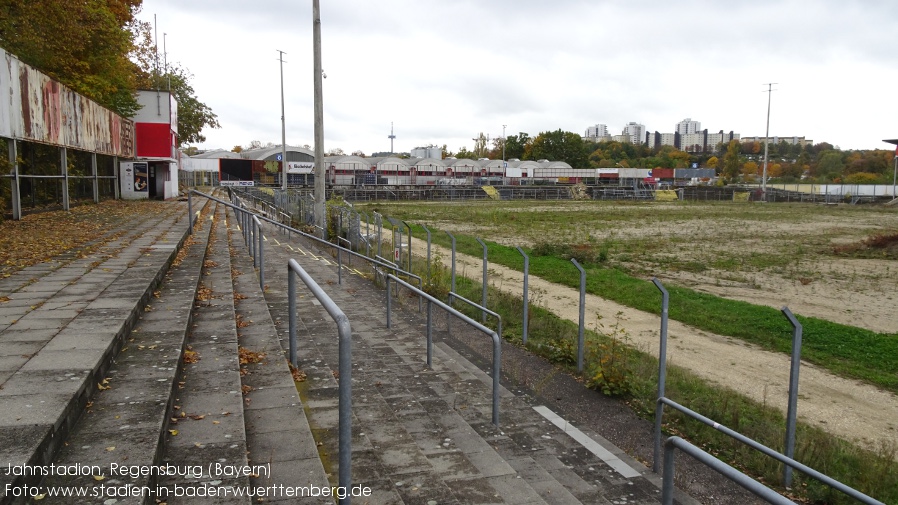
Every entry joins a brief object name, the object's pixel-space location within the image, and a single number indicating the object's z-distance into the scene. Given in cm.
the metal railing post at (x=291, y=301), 595
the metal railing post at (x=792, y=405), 534
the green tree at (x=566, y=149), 12156
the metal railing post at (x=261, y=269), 964
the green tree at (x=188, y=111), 5969
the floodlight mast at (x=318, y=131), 2091
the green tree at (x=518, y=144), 13562
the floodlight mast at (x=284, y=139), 4331
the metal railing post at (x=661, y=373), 563
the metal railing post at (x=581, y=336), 834
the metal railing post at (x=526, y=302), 972
